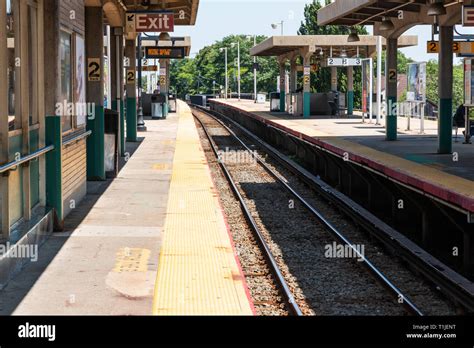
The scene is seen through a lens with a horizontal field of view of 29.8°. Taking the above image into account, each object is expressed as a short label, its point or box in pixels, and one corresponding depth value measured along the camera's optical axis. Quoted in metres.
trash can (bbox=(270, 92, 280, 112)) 49.62
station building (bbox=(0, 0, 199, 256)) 9.37
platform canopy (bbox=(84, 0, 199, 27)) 20.00
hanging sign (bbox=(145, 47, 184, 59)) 43.72
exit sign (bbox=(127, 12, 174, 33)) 19.66
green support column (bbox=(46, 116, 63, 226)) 11.32
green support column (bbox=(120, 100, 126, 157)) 23.84
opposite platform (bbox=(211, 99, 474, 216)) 11.86
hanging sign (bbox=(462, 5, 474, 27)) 17.02
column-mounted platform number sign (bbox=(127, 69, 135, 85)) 28.84
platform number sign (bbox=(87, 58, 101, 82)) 16.27
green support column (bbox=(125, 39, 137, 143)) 28.65
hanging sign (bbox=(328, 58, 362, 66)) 38.12
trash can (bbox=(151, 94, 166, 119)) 46.72
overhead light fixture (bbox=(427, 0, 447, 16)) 18.03
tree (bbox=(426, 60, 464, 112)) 114.97
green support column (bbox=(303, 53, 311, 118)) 39.62
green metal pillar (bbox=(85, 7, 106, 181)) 16.23
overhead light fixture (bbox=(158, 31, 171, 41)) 25.20
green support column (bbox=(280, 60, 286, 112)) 48.63
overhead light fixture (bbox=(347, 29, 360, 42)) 24.88
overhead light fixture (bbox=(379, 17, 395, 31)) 22.86
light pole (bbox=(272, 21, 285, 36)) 70.60
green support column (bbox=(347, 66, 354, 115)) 41.47
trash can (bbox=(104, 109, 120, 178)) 18.25
